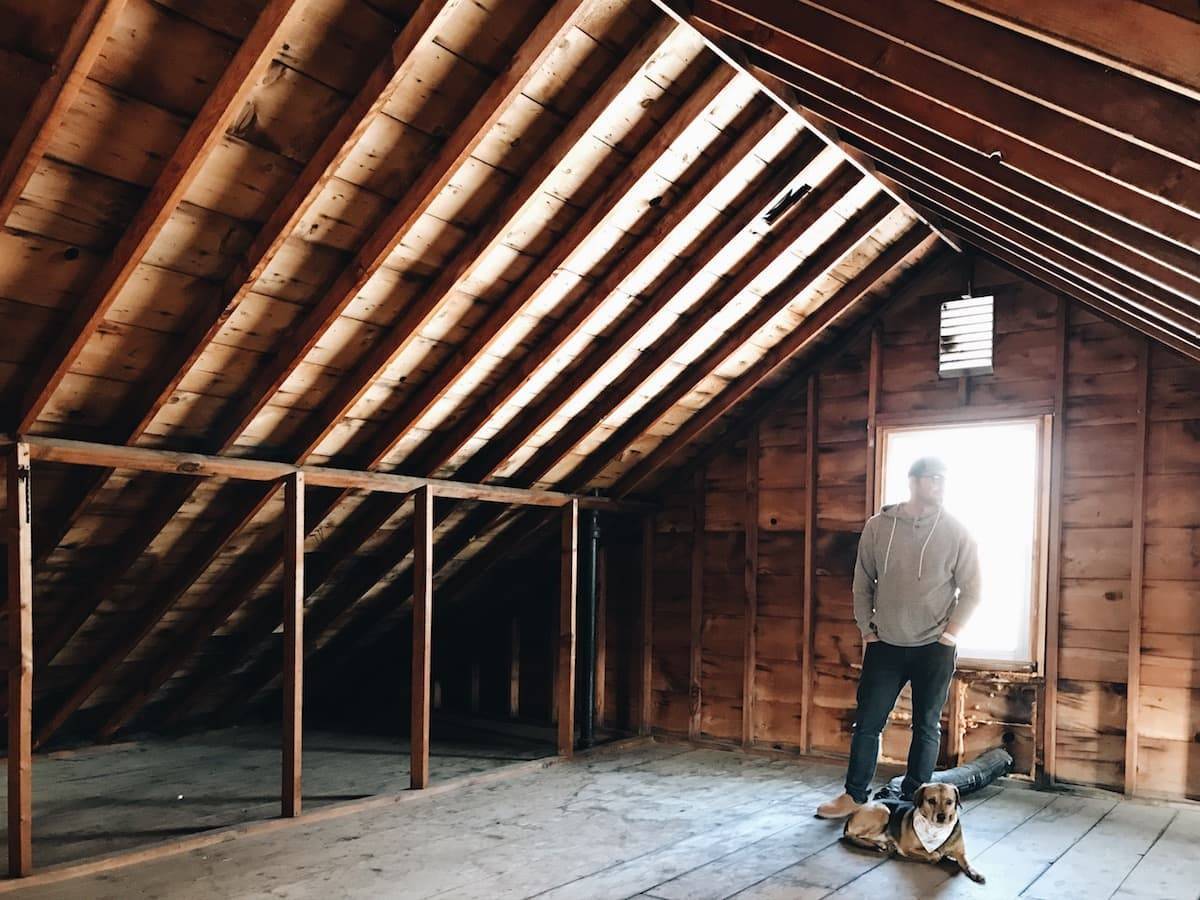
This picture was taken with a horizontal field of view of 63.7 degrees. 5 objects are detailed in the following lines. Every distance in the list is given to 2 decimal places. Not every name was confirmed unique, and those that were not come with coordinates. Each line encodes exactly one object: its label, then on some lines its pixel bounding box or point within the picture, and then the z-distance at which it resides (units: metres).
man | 3.90
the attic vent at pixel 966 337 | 5.05
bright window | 4.86
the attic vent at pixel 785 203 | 3.92
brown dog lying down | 3.39
